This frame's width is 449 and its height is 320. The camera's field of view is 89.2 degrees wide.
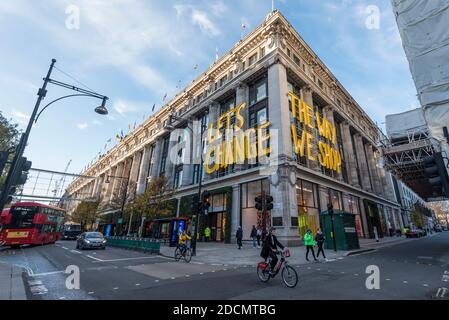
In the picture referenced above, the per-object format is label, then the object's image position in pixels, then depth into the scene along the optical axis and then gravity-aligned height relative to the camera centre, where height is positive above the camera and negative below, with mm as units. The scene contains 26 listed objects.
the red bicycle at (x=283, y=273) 7020 -1153
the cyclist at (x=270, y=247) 7936 -366
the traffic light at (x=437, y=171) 5895 +1787
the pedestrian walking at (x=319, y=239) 13841 -75
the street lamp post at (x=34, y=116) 7547 +4145
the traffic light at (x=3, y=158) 7011 +2031
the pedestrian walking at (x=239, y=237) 19391 -185
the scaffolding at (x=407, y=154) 27547 +10639
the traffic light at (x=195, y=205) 16609 +1954
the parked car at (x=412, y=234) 39481 +1228
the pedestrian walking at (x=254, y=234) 19681 +101
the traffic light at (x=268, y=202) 13130 +1838
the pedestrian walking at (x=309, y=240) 13391 -157
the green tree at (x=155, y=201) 30844 +4008
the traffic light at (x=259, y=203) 13323 +1830
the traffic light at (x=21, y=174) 7794 +1773
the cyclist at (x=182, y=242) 14039 -567
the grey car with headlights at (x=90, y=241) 20094 -994
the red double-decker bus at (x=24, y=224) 20062 +269
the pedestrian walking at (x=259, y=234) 19062 +117
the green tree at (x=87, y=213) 58188 +3950
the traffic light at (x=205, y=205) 16844 +2015
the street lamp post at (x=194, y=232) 15912 +41
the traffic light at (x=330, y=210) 17391 +2064
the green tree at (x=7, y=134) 26372 +10667
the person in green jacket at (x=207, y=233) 27016 +57
